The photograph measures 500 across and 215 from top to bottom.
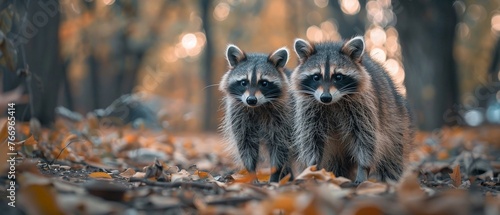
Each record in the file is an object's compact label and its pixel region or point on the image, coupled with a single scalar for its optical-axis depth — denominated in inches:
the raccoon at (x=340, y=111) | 219.6
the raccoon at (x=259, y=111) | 236.1
